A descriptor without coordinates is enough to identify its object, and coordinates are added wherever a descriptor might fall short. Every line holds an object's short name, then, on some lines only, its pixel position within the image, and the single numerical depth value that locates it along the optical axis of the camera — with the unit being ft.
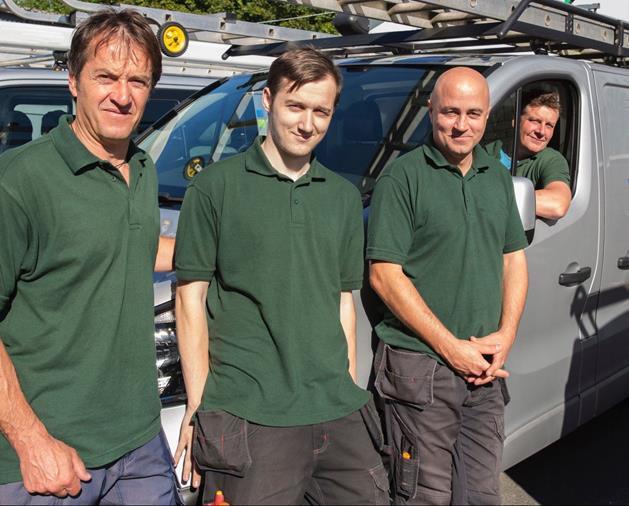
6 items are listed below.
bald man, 8.95
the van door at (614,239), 12.77
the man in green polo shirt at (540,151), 11.51
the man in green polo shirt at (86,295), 6.29
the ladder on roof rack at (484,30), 11.39
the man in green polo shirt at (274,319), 7.43
